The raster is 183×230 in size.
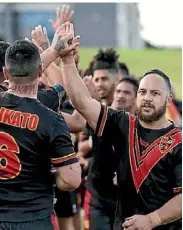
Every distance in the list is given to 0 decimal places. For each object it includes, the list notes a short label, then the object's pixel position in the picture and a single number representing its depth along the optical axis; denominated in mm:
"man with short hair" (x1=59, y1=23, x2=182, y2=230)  11477
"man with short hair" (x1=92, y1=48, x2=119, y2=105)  17031
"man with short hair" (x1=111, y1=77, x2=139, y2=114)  15945
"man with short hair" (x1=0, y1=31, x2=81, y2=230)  9820
